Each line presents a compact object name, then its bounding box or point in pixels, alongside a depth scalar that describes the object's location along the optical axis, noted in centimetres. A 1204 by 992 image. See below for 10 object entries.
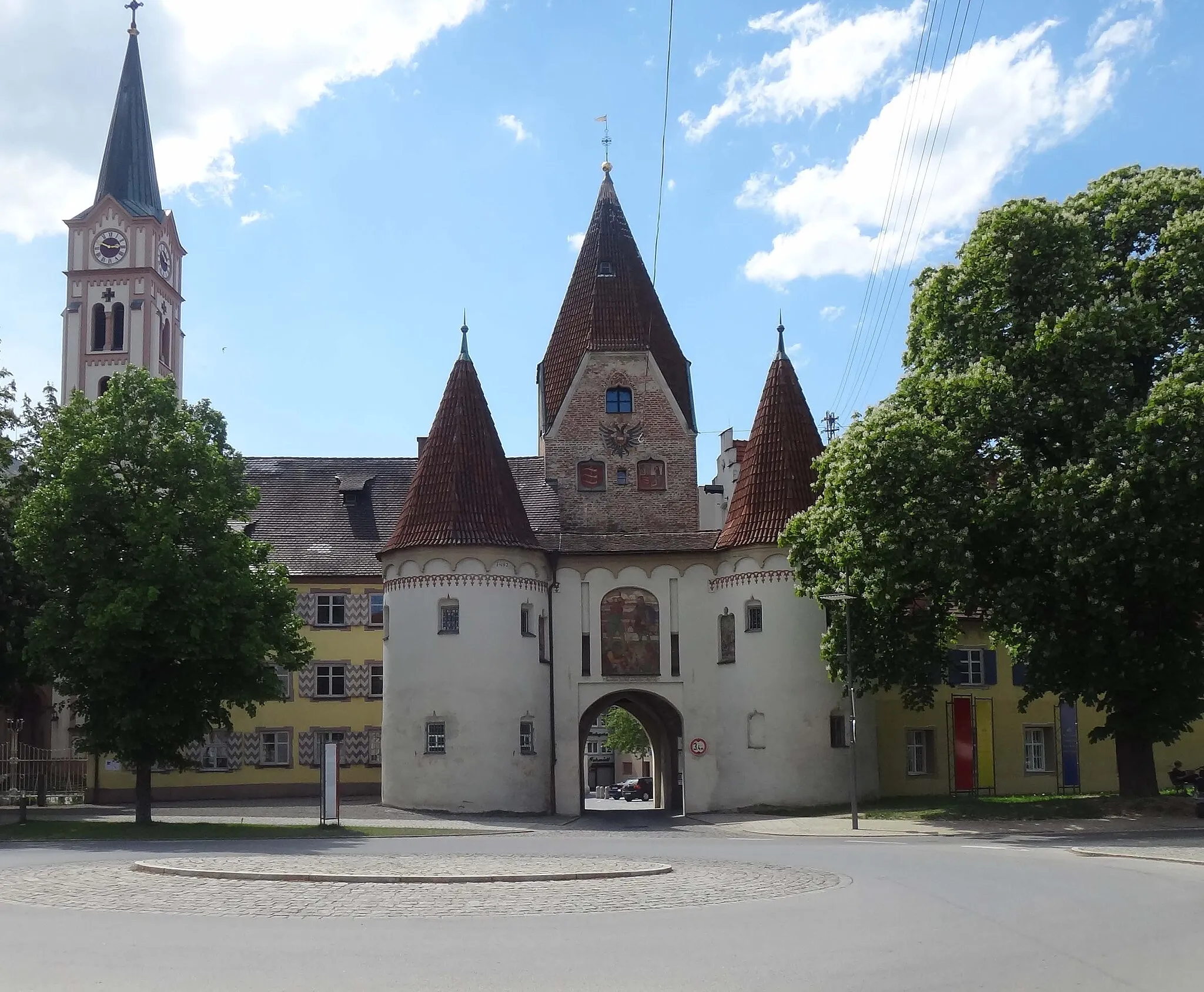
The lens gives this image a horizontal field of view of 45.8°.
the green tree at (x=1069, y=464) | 2917
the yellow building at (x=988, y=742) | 4706
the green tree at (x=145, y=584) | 3291
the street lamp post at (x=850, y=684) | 3294
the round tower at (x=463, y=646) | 4225
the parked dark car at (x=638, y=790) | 7319
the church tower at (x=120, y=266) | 8662
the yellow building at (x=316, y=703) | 4800
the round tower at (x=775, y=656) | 4253
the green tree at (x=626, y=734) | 9494
